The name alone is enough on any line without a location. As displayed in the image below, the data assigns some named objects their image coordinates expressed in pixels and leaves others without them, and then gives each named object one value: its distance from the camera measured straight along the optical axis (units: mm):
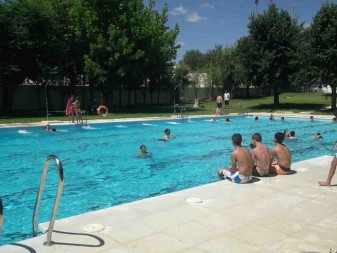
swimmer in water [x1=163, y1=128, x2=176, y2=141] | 17900
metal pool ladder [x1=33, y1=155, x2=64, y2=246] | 4504
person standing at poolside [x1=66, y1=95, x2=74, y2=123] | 23172
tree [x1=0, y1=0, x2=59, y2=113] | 26031
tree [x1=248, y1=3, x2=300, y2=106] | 35844
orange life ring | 28506
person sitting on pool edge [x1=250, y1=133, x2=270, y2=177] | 8781
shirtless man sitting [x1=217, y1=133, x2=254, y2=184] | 8188
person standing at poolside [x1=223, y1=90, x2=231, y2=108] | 39469
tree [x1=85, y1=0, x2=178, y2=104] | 29828
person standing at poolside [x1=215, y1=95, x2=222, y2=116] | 30328
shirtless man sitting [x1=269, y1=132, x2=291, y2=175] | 9039
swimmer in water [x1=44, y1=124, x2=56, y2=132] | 19920
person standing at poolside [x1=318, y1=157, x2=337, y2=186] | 7723
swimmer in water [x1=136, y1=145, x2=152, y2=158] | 14384
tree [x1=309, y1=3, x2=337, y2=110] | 31250
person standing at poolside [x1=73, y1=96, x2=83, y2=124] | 22770
